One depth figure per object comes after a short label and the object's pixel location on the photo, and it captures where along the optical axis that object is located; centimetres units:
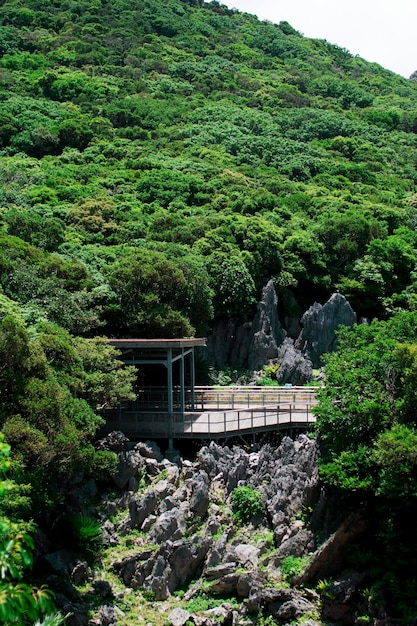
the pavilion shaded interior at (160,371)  2550
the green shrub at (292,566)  1933
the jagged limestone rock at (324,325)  3628
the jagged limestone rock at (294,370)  3303
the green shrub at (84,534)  1973
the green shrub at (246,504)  2181
